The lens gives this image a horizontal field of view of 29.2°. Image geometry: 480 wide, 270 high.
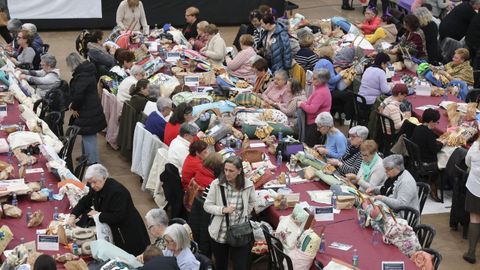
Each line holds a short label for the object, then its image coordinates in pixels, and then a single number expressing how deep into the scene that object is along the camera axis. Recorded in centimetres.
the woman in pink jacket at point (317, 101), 1138
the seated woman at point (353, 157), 993
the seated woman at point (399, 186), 884
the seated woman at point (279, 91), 1159
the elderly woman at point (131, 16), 1501
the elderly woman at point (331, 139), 1011
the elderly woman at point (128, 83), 1202
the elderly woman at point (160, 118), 1070
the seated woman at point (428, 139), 1068
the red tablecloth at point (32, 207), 792
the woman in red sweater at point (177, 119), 1027
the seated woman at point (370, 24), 1527
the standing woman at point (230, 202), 819
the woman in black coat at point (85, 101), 1116
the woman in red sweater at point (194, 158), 923
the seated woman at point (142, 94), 1154
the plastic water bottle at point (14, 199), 849
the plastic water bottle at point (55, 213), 823
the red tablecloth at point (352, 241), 779
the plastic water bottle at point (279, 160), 993
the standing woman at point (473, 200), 946
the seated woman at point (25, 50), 1352
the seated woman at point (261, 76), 1206
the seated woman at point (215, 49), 1350
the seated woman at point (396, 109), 1151
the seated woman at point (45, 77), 1209
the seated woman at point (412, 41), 1362
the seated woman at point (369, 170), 940
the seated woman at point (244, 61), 1287
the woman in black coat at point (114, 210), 802
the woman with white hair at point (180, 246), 732
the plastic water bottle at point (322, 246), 793
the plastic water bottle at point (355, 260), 770
